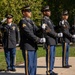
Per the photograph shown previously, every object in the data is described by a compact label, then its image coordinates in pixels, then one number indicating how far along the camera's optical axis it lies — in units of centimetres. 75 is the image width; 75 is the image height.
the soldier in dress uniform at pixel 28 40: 1041
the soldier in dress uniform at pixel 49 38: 1191
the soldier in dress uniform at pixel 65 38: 1395
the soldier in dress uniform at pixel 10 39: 1347
